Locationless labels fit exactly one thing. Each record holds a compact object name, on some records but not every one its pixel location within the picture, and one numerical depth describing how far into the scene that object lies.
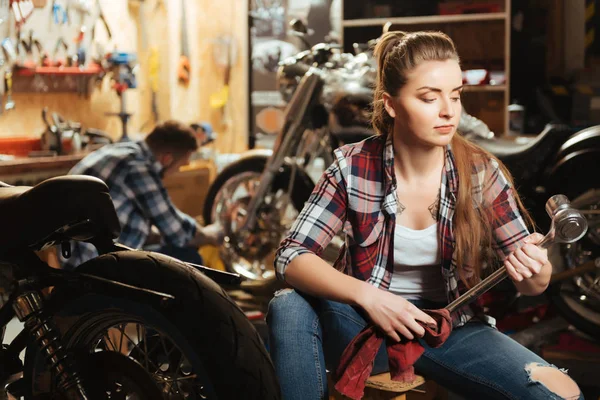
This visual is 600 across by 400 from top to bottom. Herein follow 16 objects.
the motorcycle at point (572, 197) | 2.89
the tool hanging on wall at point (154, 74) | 4.99
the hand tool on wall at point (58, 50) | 4.13
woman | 1.57
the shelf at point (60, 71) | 3.91
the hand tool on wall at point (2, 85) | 3.81
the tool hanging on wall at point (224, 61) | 5.37
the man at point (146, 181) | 3.08
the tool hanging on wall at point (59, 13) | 4.10
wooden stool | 1.62
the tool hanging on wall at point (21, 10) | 3.85
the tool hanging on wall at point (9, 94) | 3.82
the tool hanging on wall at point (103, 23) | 4.40
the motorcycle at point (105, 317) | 1.39
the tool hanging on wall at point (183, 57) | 5.15
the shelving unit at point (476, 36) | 4.62
